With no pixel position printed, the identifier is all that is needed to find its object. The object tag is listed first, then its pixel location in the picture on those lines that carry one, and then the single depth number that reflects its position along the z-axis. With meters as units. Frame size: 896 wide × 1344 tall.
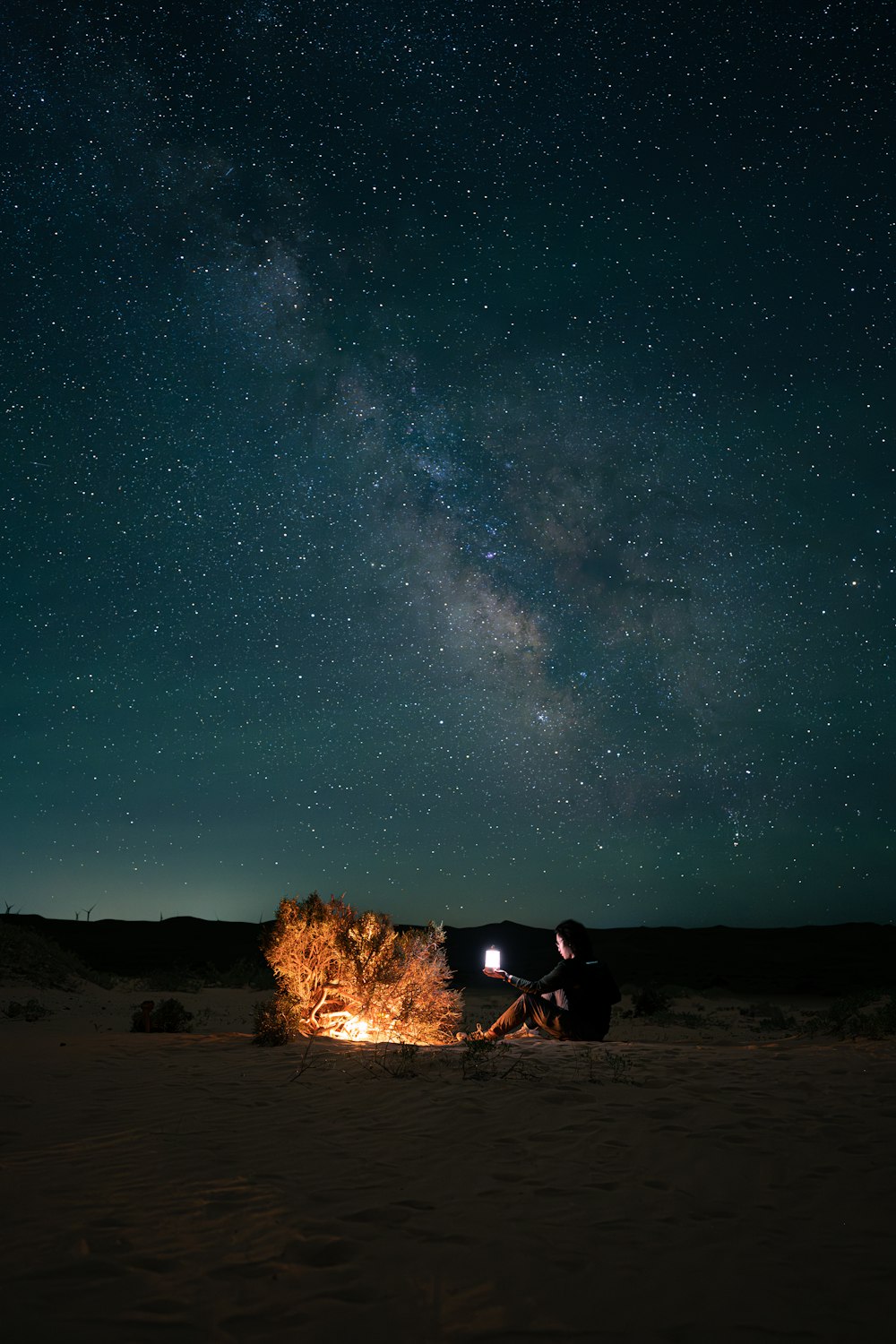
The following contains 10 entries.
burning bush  11.37
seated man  10.13
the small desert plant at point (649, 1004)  19.47
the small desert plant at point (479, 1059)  7.51
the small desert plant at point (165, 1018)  11.36
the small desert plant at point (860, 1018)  11.41
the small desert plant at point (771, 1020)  16.89
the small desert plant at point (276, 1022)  9.91
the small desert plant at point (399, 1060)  7.67
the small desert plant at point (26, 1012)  12.62
